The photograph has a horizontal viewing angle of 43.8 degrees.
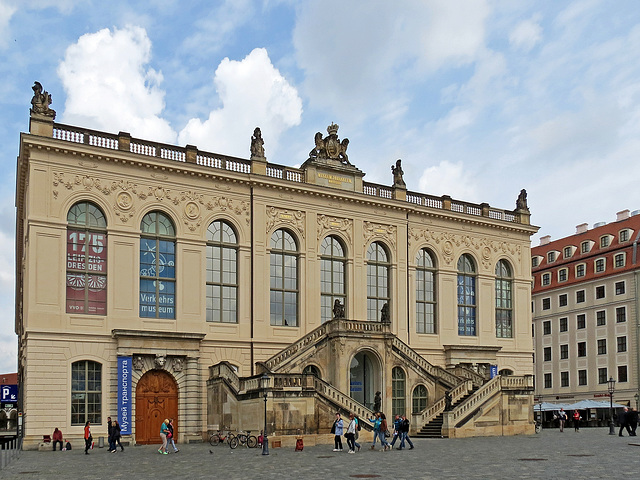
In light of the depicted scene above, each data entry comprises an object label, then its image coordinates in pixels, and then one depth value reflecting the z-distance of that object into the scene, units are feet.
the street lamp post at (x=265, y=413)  92.25
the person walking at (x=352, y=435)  94.22
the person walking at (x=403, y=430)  99.14
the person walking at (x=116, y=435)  102.78
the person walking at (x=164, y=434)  98.61
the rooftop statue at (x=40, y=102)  118.21
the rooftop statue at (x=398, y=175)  157.28
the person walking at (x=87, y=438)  100.00
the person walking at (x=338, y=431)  96.89
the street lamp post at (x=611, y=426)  131.58
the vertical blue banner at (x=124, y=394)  116.88
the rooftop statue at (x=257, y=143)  139.74
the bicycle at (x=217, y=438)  115.13
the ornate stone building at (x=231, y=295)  115.65
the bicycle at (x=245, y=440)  106.22
